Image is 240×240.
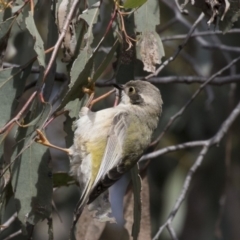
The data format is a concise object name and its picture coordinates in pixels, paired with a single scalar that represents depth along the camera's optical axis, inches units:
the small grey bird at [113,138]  237.8
